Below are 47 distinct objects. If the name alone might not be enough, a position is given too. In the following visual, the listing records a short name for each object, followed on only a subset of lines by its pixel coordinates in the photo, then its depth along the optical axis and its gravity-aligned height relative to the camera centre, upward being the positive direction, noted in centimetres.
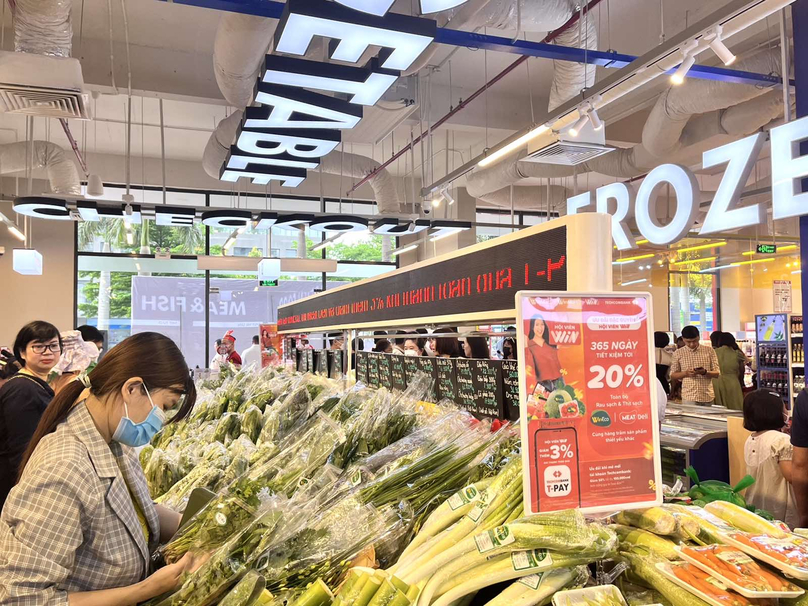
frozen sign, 489 +117
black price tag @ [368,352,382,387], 449 -35
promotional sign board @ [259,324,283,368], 950 -29
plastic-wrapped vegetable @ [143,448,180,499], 260 -62
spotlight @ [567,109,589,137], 519 +159
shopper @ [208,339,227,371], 1024 -58
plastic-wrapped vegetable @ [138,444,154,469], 292 -62
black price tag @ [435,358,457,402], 343 -33
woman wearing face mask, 153 -44
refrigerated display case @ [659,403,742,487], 508 -109
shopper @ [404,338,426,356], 697 -30
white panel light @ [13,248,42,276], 925 +91
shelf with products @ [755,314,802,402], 957 -58
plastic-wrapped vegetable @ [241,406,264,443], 311 -50
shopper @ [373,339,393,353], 790 -34
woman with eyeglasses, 369 -53
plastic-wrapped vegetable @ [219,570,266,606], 141 -60
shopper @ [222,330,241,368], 1006 -45
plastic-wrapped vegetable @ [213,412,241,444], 319 -54
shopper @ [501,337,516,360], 836 -43
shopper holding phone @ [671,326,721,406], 916 -79
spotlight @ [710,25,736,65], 373 +157
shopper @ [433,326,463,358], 543 -25
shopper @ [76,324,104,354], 614 -10
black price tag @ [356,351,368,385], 471 -35
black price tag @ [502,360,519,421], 291 -32
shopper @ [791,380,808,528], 385 -84
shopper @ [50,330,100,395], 473 -27
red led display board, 193 +15
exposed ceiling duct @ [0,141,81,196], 938 +239
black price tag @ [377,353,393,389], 424 -34
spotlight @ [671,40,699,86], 396 +163
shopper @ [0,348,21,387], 694 -47
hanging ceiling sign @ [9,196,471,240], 831 +147
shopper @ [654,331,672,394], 1002 -68
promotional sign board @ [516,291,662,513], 148 -20
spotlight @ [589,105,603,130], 518 +162
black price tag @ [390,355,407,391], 404 -34
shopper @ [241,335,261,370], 1143 -59
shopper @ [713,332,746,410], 970 -95
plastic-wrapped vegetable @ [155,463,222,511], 234 -61
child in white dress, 439 -97
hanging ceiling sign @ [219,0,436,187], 436 +200
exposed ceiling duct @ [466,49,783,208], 646 +225
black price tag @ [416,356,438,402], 369 -28
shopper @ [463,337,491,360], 533 -25
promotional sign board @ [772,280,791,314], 1151 +37
